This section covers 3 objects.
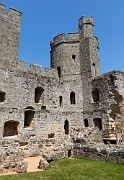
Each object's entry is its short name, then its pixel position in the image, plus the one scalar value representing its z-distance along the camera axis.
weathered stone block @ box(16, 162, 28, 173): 7.46
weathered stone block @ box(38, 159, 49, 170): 8.10
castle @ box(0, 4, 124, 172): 15.73
